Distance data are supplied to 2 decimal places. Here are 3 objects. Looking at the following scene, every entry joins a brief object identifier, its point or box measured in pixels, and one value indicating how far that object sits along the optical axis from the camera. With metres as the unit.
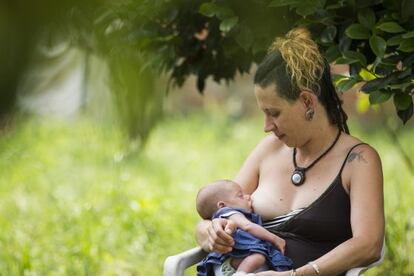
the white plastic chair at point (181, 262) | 6.50
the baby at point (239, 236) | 6.16
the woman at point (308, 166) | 6.16
